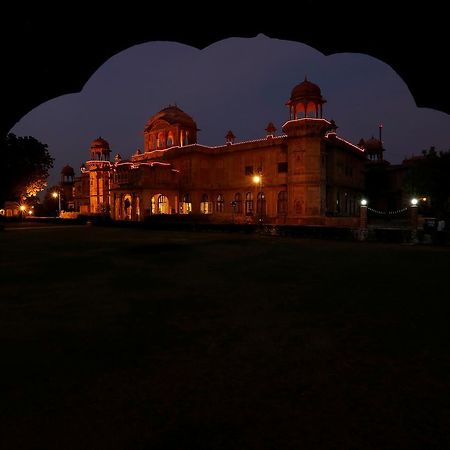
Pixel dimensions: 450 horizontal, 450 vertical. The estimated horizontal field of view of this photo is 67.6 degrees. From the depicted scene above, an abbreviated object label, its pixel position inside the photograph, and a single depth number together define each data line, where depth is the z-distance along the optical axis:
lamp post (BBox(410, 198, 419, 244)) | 18.88
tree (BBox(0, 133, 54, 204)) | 32.70
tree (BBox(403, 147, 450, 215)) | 33.28
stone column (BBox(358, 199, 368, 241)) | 20.69
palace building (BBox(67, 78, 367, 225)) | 36.62
